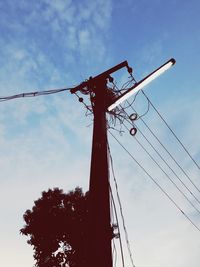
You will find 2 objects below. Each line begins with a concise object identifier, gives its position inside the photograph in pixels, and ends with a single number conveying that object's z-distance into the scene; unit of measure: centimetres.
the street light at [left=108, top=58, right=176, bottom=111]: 717
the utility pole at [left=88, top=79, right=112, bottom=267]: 535
